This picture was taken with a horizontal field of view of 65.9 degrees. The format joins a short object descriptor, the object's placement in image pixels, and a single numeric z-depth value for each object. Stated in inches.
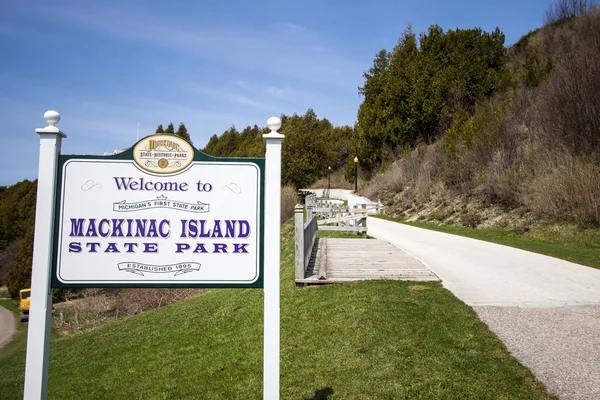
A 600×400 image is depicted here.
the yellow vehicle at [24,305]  1149.7
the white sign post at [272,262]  143.4
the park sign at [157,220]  141.5
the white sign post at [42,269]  139.6
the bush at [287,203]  1216.2
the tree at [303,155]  1888.5
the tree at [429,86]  1585.9
